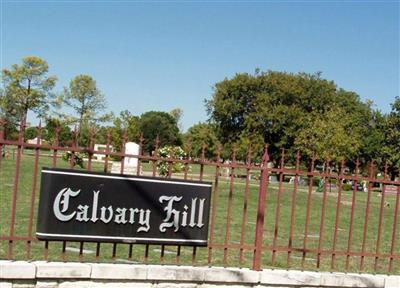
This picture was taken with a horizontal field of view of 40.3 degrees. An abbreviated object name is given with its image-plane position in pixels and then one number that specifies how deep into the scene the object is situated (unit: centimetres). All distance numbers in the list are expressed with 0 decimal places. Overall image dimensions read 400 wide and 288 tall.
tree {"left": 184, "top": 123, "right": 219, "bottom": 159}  6228
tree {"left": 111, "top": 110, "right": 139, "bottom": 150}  5832
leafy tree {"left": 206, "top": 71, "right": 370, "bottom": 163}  5594
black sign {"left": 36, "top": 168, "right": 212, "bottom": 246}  586
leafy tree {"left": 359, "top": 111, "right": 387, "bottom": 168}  6131
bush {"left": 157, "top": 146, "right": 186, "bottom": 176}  2327
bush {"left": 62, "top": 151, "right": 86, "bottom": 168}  2519
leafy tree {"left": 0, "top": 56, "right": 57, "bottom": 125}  5366
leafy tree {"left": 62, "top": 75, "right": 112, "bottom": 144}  5709
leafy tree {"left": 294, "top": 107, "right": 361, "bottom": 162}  4809
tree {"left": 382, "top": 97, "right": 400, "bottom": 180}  5378
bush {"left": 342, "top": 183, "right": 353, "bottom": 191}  4351
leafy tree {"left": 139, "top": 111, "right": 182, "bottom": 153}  9812
